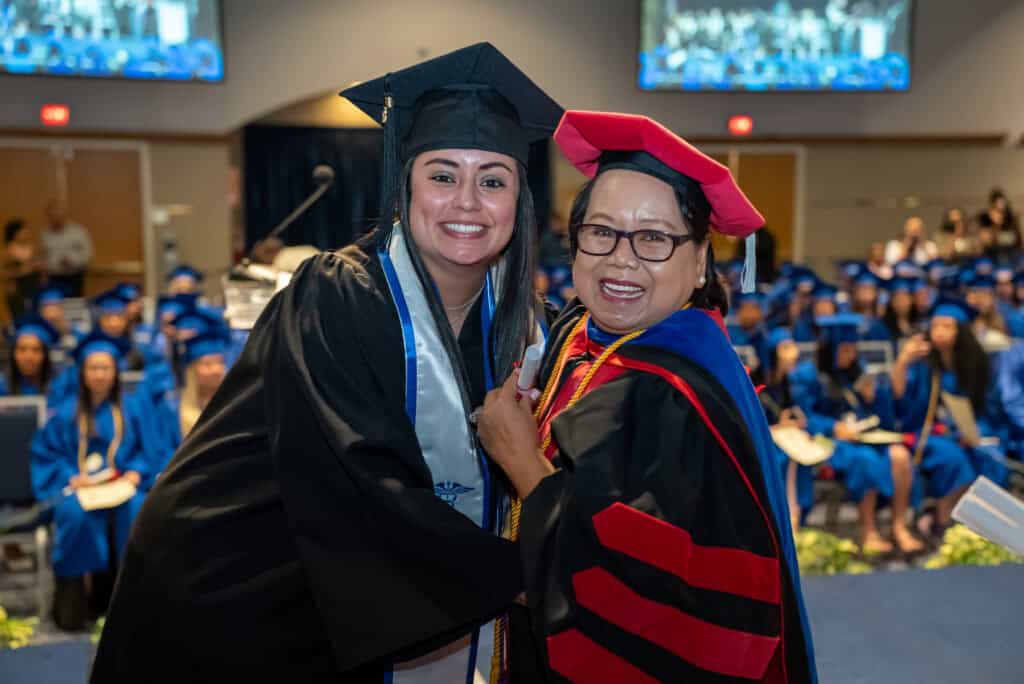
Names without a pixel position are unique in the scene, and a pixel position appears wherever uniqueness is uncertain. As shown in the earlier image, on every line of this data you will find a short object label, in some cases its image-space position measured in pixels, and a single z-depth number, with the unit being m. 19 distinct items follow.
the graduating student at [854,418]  5.48
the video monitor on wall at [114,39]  10.24
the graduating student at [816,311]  7.97
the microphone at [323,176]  2.71
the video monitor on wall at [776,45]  11.69
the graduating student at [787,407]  5.29
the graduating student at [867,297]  8.68
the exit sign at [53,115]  10.54
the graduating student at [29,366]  5.82
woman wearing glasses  1.42
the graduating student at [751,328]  6.86
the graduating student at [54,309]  7.90
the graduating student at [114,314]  7.22
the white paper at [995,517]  1.54
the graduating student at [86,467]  4.48
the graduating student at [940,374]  5.96
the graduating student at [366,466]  1.58
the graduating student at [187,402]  4.91
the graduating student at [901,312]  8.30
